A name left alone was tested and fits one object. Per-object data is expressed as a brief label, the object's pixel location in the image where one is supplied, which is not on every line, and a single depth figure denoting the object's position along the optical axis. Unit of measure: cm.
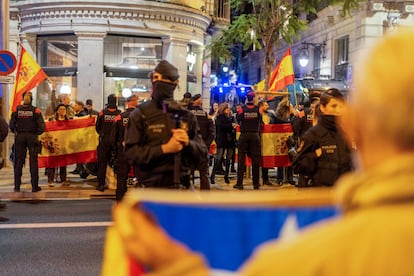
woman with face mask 573
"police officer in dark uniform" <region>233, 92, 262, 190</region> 1289
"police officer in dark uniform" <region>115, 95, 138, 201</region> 1034
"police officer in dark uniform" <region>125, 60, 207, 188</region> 484
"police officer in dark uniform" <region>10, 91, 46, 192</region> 1157
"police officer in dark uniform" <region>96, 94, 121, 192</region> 1218
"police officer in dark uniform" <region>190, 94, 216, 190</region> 1246
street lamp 2972
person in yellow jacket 112
